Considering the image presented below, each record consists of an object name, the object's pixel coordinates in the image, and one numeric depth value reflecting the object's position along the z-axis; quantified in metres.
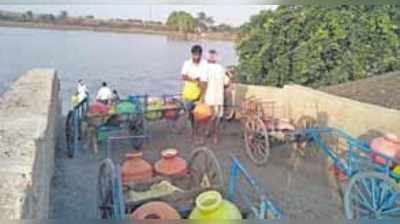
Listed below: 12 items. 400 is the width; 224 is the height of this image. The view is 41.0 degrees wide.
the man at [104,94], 6.60
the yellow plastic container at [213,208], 2.21
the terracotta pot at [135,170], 3.27
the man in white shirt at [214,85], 5.68
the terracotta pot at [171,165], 3.30
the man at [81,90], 6.69
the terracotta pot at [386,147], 3.60
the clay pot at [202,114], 5.85
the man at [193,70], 5.61
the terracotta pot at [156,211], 2.39
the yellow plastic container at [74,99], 6.80
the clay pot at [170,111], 6.12
